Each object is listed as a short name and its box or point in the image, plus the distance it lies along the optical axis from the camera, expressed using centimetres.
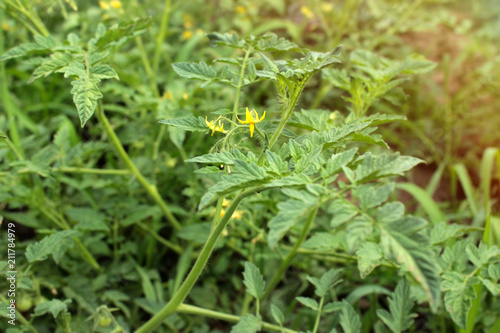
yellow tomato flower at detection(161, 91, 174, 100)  196
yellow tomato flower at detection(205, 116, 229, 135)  105
